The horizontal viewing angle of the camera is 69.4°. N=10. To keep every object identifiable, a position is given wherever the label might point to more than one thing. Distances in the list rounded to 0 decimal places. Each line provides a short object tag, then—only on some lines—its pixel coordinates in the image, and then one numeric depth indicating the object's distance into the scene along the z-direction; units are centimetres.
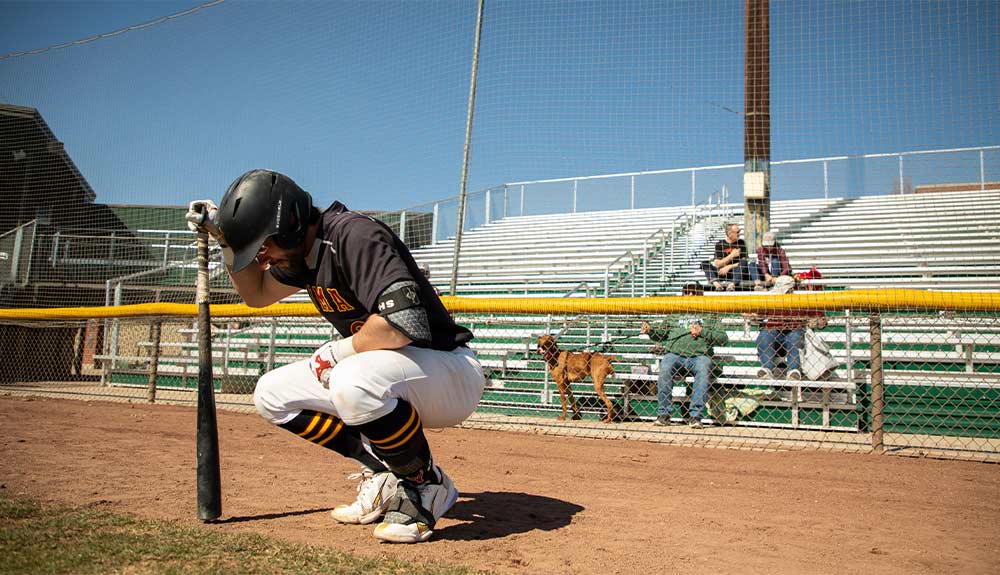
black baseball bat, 294
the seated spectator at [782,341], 680
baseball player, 271
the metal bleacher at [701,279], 720
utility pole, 926
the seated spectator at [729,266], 909
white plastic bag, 703
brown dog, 783
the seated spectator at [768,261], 864
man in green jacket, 719
